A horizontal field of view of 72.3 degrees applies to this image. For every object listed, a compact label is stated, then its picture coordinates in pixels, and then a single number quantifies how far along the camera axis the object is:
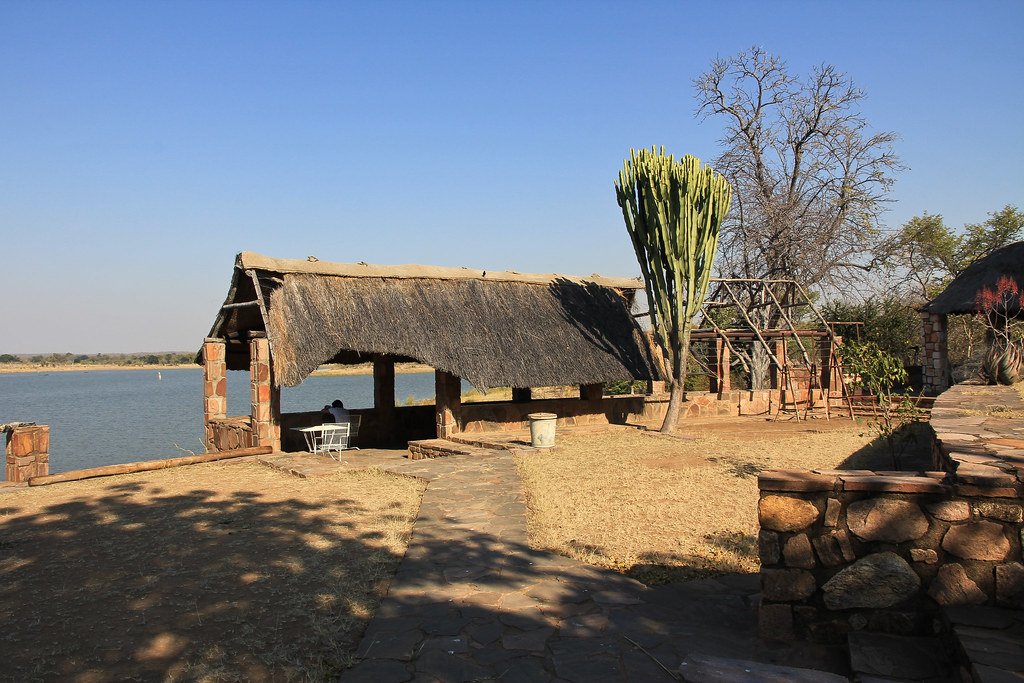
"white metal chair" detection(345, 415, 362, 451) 13.07
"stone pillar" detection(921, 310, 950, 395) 18.39
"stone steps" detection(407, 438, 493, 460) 11.50
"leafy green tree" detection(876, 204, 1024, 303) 29.59
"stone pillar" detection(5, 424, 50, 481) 10.42
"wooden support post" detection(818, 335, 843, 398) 17.59
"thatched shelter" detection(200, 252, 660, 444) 12.16
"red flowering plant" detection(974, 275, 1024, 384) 11.35
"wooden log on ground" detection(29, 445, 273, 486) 9.87
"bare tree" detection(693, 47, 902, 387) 24.20
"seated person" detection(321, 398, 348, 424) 13.55
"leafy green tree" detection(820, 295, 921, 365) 24.27
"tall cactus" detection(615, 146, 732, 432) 13.46
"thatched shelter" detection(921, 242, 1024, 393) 17.05
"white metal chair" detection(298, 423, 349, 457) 11.70
